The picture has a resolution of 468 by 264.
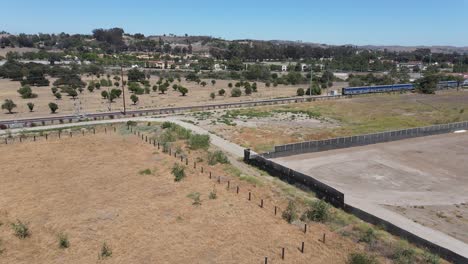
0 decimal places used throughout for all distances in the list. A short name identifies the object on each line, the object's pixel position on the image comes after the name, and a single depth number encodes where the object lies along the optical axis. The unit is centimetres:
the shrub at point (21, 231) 2261
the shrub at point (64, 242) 2142
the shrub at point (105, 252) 2041
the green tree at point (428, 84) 9806
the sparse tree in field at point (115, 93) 8574
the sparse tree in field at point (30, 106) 7094
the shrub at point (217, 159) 3781
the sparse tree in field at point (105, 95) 8694
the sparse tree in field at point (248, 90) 10156
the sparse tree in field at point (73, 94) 8831
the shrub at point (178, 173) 3266
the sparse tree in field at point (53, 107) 6869
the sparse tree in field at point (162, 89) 10009
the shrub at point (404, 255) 2028
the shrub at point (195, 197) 2772
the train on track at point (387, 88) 9400
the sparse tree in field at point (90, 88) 10056
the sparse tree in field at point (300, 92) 9725
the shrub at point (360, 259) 1919
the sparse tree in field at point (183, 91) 9556
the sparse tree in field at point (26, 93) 8794
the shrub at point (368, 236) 2252
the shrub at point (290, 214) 2530
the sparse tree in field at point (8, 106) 7012
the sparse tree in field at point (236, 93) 9675
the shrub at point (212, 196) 2867
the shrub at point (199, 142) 4362
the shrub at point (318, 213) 2552
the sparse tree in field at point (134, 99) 8160
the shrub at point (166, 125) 5366
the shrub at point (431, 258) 2017
